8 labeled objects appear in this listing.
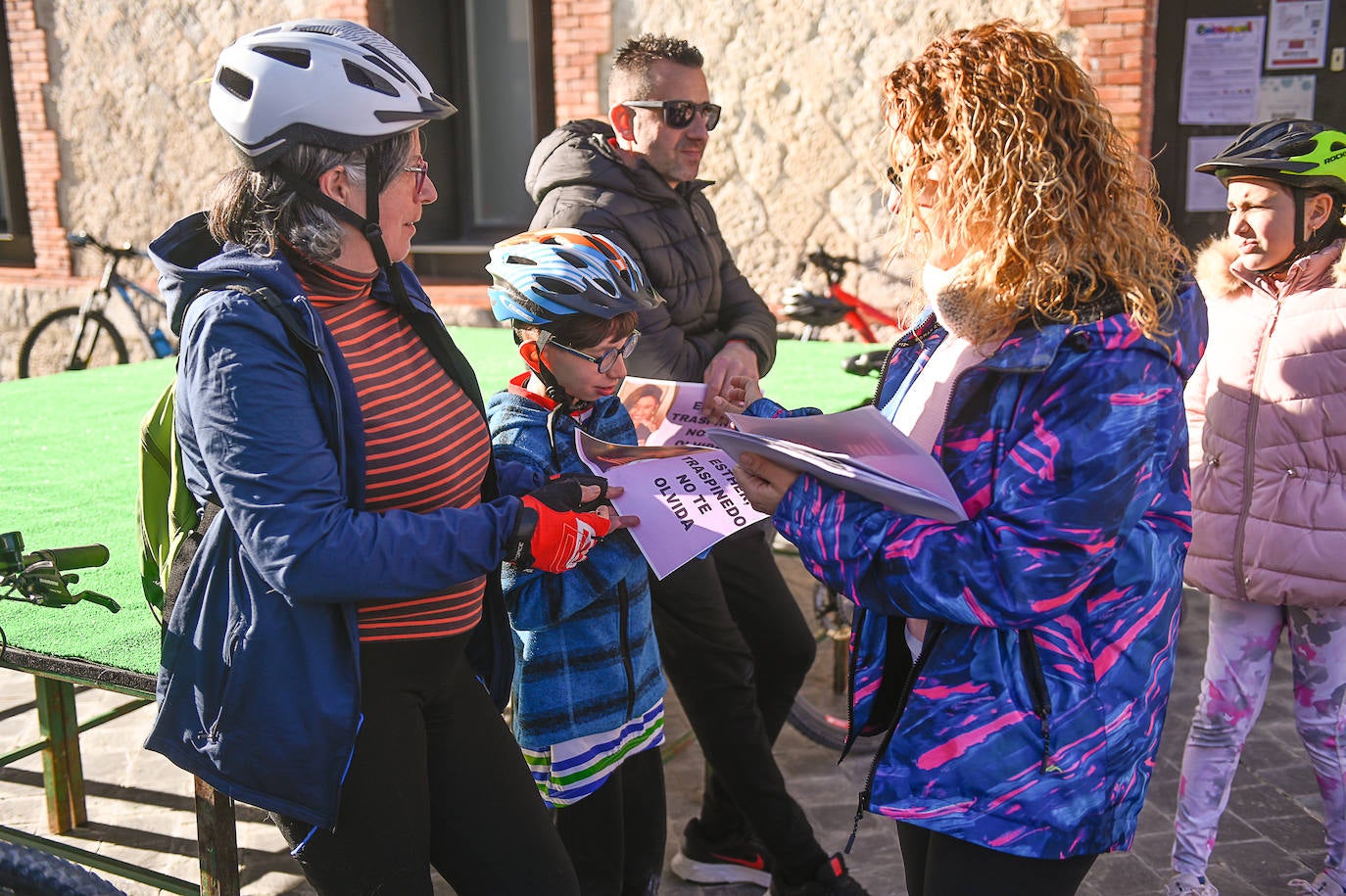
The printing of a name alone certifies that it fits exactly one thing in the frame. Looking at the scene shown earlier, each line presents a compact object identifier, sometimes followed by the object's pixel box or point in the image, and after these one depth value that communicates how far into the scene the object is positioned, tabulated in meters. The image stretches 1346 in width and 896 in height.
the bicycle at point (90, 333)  10.16
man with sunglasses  3.00
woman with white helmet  1.72
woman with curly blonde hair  1.64
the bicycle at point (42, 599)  1.91
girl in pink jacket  3.08
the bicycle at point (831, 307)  6.82
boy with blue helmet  2.40
